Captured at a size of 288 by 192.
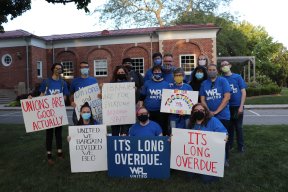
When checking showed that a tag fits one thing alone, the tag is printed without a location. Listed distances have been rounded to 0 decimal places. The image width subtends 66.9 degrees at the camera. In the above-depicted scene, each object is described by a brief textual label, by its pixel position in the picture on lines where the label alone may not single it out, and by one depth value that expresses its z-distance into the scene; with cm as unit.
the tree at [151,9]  2902
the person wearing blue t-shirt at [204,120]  362
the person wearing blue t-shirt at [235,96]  459
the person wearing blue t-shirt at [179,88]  402
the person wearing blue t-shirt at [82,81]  450
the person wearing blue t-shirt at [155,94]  413
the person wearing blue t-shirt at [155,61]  437
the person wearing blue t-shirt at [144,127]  387
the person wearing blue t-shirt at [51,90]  453
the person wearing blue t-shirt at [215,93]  397
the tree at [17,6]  765
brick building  1959
